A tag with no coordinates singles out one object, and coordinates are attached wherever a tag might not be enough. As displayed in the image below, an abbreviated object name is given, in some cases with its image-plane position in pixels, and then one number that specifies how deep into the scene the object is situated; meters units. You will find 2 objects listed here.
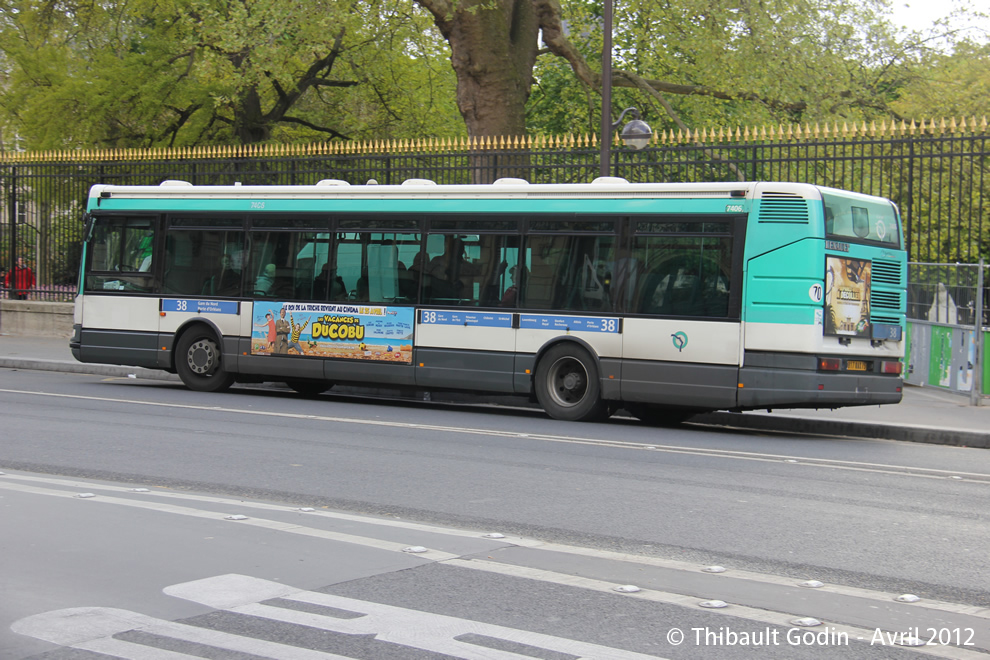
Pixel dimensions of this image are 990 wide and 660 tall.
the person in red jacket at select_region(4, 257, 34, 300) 26.03
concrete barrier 25.12
